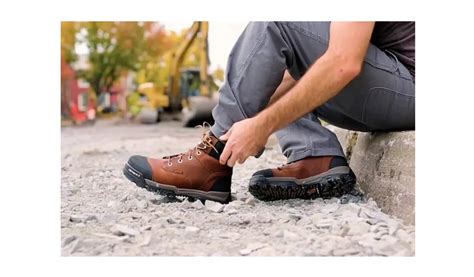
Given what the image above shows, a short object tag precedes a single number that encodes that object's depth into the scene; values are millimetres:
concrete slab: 1324
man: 1334
